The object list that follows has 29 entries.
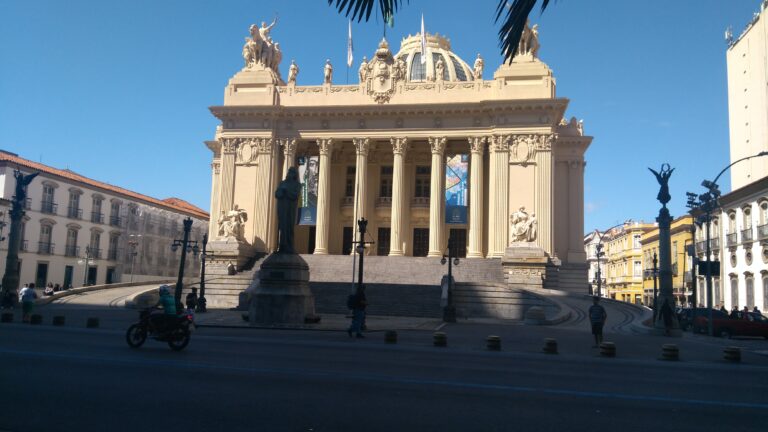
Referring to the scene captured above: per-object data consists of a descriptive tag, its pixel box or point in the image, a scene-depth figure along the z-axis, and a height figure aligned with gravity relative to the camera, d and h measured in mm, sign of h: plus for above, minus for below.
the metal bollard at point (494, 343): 15922 -1315
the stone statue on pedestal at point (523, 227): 37875 +3962
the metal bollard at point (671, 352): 15188 -1332
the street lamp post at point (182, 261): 29866 +937
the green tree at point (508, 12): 4188 +1869
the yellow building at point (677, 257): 62469 +4369
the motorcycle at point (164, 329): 12633 -1006
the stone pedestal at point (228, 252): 40094 +1915
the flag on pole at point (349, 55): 46262 +17539
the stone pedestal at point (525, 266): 36562 +1571
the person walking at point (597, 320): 17953 -721
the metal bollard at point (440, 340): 16266 -1309
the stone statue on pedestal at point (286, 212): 20844 +2416
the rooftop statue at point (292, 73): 45178 +15277
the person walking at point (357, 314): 18172 -791
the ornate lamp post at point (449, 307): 27000 -772
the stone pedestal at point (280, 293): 20172 -307
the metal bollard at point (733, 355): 15438 -1357
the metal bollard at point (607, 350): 15352 -1338
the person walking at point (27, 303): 21531 -957
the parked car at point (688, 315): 30150 -902
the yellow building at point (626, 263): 77062 +4308
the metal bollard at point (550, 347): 15523 -1327
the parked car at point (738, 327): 27094 -1158
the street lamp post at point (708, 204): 24188 +4459
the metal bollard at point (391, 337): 16516 -1293
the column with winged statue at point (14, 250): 28172 +1159
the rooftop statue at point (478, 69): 43312 +15430
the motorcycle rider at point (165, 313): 12688 -675
